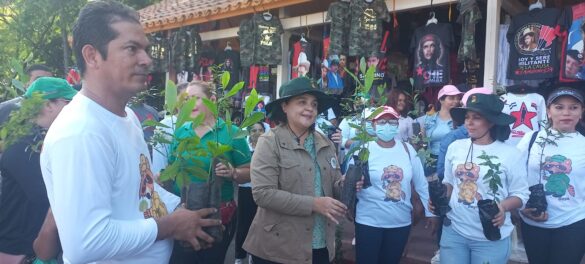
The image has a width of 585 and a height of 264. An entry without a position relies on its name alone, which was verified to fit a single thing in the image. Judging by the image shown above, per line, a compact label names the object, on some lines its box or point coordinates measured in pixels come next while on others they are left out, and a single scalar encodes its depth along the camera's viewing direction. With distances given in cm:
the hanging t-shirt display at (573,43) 448
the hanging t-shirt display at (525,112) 479
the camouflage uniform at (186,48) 846
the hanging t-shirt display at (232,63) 837
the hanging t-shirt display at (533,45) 474
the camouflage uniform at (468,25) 510
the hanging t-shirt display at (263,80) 782
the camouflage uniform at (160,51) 911
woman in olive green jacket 271
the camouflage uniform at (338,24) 622
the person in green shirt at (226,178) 283
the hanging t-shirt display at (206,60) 877
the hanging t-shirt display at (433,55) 568
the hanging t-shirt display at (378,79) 618
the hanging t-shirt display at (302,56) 699
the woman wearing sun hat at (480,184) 291
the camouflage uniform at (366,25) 602
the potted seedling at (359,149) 274
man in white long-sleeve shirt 130
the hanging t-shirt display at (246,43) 730
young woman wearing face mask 330
